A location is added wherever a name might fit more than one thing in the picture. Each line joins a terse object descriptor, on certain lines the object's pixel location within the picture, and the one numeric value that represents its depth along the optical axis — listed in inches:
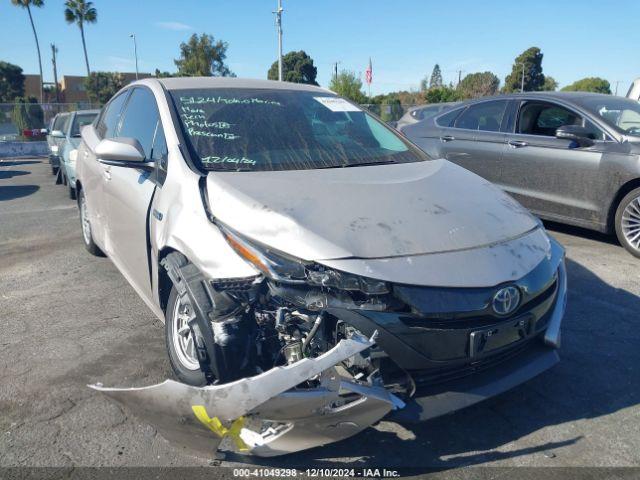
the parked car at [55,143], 461.1
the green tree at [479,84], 2104.0
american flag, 1409.9
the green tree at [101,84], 2188.7
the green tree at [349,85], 1560.0
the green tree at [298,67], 2415.7
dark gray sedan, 219.3
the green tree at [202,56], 1916.8
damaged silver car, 84.2
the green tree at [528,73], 2519.7
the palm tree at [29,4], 1717.5
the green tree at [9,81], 2348.7
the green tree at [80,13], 1953.1
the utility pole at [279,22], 1124.0
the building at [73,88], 2731.3
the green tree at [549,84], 2502.7
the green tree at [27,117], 999.6
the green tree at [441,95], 1633.9
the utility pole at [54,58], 2430.4
